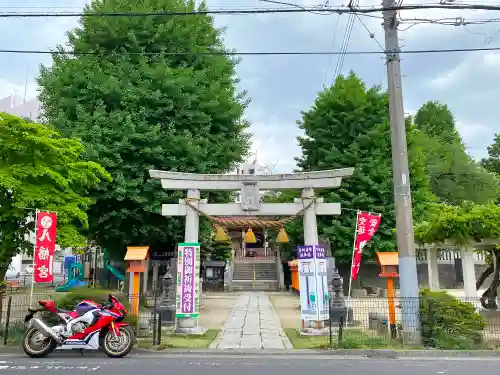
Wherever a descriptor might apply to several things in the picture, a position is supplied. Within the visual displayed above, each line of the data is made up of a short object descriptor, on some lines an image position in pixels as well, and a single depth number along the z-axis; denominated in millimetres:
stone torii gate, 14328
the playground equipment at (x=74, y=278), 26488
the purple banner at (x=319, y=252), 12398
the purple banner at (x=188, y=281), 12711
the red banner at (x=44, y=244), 10883
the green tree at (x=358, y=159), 23453
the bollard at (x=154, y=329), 10688
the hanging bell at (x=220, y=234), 19330
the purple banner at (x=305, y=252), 12438
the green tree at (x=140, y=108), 17141
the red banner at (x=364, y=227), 13836
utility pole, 10727
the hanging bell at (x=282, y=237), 20719
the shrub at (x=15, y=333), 10430
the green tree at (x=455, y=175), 32125
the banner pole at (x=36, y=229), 10739
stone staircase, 31094
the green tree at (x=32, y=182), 10961
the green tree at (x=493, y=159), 38812
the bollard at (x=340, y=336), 10565
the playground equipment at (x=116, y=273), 23239
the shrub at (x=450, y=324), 10375
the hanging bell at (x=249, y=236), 20650
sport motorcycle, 9266
